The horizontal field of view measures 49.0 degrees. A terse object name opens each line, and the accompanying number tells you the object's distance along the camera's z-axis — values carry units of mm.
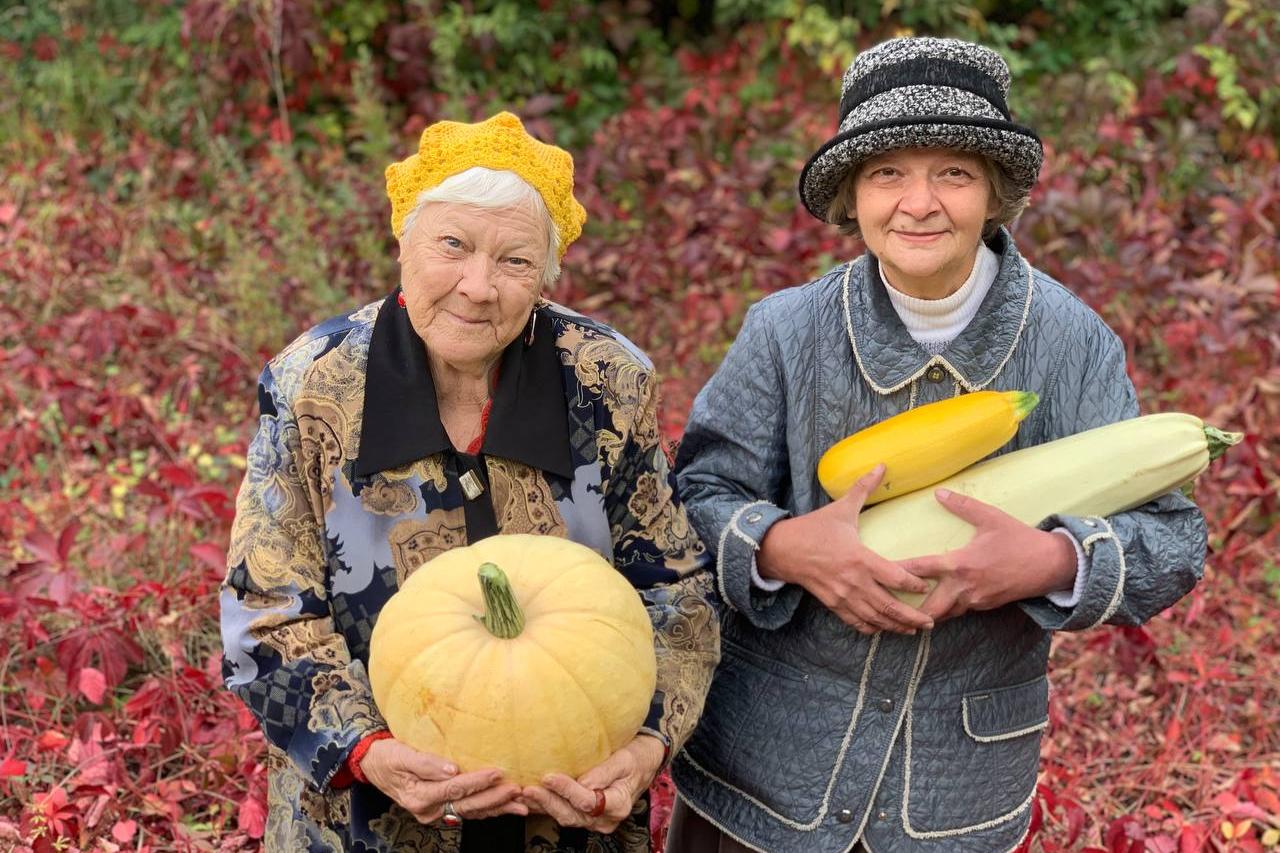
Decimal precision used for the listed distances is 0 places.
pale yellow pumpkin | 2115
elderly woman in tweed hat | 2354
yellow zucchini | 2369
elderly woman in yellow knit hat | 2297
